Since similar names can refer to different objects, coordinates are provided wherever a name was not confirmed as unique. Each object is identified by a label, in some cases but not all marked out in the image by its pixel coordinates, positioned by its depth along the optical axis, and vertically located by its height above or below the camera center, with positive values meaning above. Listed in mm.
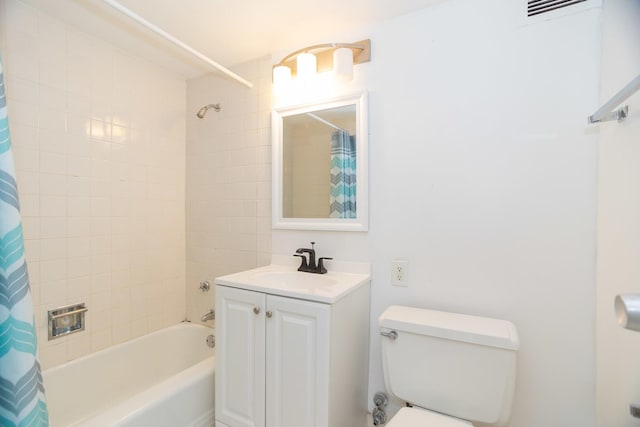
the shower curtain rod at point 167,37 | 1182 +795
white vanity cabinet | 1159 -656
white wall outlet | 1428 -316
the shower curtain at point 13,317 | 822 -317
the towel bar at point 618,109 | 718 +307
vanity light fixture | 1483 +792
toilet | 1064 -615
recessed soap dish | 1495 -598
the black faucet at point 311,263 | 1577 -303
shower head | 2006 +677
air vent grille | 1147 +809
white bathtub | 1229 -930
